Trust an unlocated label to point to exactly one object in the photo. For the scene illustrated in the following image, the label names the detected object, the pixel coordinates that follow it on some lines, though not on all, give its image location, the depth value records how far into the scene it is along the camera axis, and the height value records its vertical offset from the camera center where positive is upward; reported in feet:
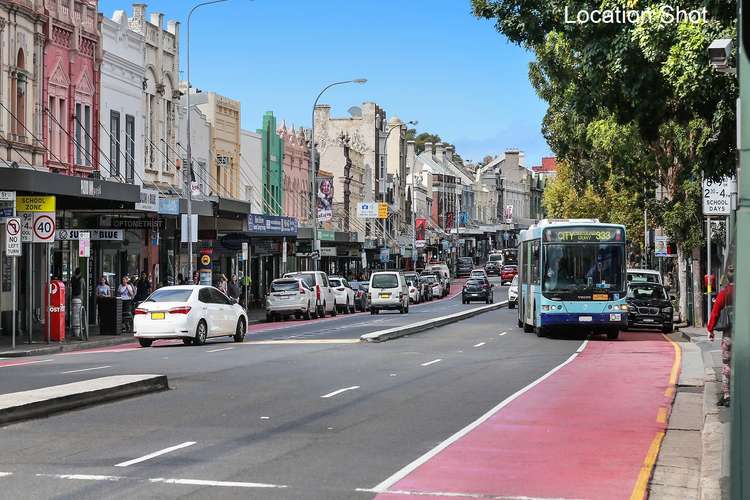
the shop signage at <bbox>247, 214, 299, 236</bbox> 193.16 +4.90
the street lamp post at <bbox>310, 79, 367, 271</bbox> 222.48 +8.93
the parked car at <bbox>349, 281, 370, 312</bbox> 230.68 -7.16
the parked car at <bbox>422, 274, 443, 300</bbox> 301.51 -6.66
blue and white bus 116.16 -1.87
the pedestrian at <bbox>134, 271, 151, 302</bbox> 142.00 -3.49
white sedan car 108.27 -4.99
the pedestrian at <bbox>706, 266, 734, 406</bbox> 55.98 -2.97
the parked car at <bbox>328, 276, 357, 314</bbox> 209.56 -6.17
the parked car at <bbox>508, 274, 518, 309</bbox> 225.97 -7.31
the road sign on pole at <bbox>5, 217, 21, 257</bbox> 107.86 +1.80
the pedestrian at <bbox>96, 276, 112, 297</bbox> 137.08 -3.43
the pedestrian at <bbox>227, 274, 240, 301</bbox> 177.92 -4.55
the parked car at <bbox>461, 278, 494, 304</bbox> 262.94 -7.17
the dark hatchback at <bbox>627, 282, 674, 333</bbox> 134.41 -5.40
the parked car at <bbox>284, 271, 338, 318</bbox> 187.21 -4.90
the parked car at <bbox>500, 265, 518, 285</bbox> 381.03 -5.18
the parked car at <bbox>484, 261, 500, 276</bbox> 441.93 -4.91
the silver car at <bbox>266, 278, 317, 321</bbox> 179.93 -5.82
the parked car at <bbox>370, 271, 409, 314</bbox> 209.15 -6.00
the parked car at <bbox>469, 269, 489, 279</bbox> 276.21 -4.22
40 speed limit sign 111.65 +2.38
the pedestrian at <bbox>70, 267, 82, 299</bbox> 123.75 -2.71
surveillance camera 50.55 +7.98
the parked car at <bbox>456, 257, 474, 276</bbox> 455.63 -3.72
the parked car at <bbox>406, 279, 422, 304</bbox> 274.79 -7.70
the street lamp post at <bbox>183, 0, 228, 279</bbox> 154.76 +5.14
